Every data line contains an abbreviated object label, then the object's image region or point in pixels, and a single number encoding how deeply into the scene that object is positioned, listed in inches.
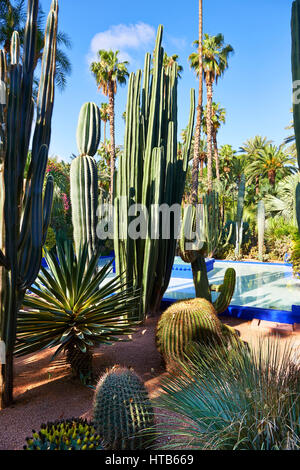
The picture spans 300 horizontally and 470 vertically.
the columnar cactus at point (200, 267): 207.8
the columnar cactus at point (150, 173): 182.1
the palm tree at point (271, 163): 997.2
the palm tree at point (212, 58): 691.4
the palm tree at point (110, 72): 750.9
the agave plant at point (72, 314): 118.1
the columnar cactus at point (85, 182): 156.8
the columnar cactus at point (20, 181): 103.7
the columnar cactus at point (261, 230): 609.3
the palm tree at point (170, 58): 621.4
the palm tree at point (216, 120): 894.4
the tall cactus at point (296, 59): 98.8
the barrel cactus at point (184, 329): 134.1
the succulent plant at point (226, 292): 211.4
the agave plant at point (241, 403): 68.8
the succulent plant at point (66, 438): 68.9
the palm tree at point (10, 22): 494.6
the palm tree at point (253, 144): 1218.8
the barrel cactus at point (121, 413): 80.4
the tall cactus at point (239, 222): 594.2
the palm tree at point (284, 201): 653.6
